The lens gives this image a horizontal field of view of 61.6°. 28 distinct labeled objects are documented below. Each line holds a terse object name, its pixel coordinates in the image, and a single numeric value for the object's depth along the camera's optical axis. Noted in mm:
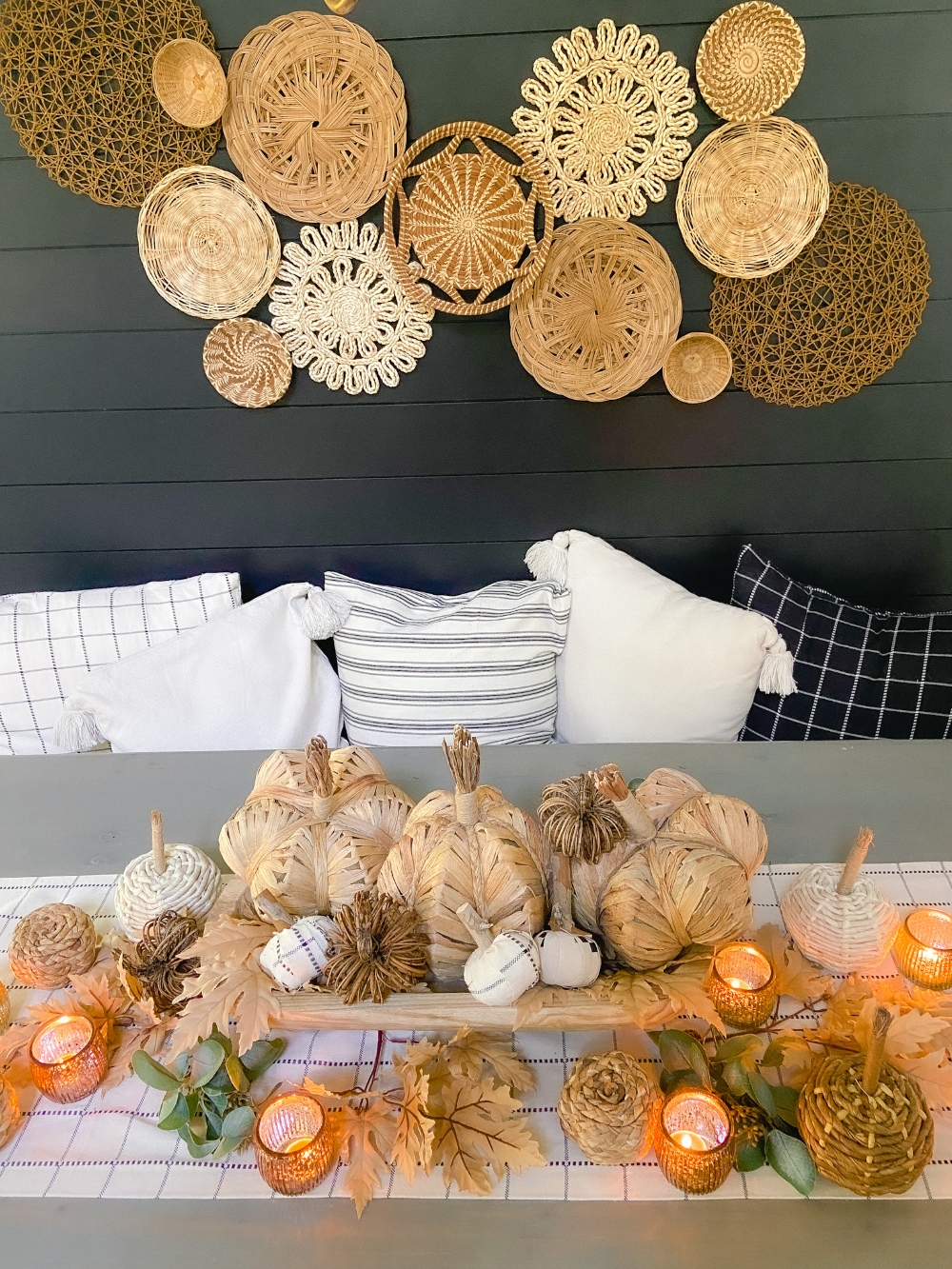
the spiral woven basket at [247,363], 1501
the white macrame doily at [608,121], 1317
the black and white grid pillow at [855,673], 1346
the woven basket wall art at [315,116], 1325
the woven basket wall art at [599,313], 1423
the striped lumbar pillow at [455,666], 1457
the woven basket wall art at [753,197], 1356
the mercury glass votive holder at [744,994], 733
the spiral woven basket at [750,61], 1292
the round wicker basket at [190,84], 1328
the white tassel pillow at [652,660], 1403
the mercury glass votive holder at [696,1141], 619
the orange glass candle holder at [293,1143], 630
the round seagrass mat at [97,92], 1331
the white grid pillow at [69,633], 1545
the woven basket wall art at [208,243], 1415
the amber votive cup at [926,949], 773
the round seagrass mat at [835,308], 1408
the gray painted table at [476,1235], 605
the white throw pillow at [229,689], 1407
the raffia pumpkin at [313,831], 743
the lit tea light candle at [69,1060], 702
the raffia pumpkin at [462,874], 692
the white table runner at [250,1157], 649
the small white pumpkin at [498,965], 665
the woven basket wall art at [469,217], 1383
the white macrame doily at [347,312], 1448
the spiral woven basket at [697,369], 1489
